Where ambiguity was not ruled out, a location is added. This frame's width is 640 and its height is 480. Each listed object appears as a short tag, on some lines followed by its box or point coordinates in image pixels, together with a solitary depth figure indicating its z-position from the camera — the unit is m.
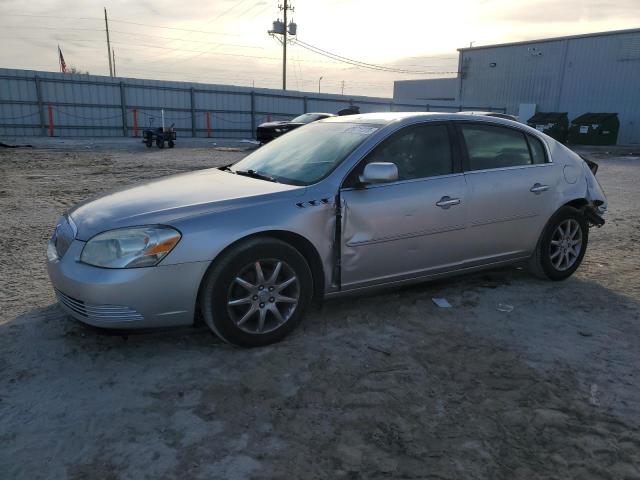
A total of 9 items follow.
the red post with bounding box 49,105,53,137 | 22.84
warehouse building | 33.28
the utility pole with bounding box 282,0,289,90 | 43.94
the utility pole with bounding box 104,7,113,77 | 57.95
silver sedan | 3.10
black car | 19.70
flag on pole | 45.26
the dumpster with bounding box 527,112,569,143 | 31.78
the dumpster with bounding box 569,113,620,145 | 30.00
